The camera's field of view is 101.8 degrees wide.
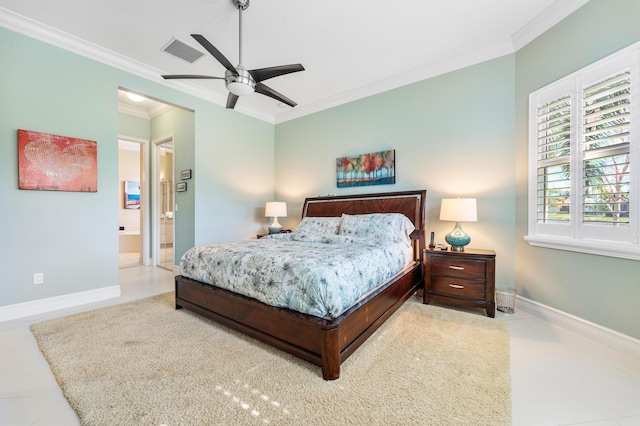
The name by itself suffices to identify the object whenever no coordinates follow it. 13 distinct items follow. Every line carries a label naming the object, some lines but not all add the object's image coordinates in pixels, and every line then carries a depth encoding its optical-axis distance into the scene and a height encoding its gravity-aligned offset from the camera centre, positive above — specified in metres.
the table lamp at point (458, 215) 2.79 -0.06
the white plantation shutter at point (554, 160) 2.40 +0.47
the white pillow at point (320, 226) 3.60 -0.24
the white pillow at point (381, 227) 3.12 -0.23
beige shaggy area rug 1.37 -1.08
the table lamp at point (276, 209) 4.52 +0.00
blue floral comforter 1.75 -0.49
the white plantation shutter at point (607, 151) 1.98 +0.47
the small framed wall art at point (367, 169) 3.83 +0.62
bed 1.64 -0.84
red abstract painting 2.65 +0.50
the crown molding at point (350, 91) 2.52 +1.83
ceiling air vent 2.96 +1.88
